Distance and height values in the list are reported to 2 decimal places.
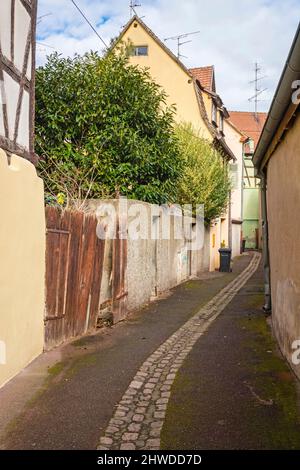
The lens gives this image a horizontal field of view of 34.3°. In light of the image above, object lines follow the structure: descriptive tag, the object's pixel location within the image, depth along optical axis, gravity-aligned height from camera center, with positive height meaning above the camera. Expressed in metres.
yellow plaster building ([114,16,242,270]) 21.66 +7.62
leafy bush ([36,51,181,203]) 12.08 +2.93
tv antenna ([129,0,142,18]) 19.28 +9.75
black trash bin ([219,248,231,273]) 22.48 -0.76
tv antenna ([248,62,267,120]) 37.43 +12.65
